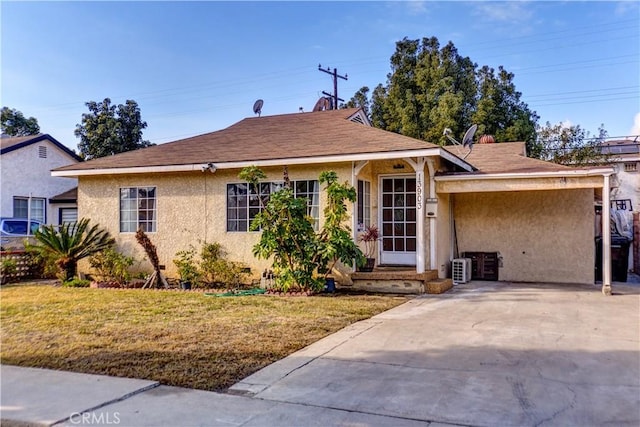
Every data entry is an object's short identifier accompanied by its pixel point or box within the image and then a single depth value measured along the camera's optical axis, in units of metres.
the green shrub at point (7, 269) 12.98
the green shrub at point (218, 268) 11.91
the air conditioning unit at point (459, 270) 12.67
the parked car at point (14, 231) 17.17
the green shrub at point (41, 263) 13.19
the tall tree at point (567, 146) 23.73
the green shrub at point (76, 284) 12.40
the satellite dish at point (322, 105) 17.59
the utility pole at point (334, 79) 30.05
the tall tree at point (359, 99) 32.59
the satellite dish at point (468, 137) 14.36
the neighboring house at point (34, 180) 20.64
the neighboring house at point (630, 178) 15.38
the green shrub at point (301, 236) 10.23
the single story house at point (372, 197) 11.27
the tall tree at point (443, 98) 25.59
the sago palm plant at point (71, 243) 12.64
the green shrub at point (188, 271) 11.95
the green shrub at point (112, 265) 12.50
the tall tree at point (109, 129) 27.42
